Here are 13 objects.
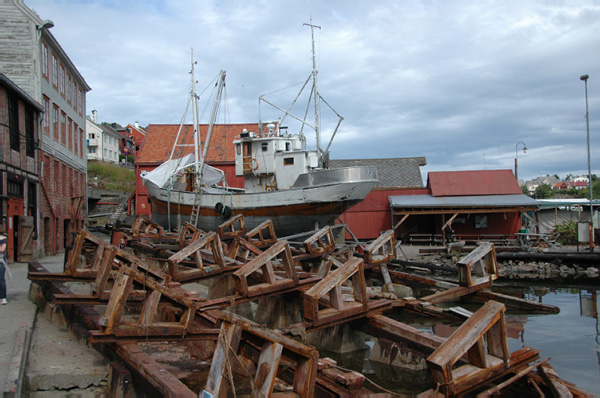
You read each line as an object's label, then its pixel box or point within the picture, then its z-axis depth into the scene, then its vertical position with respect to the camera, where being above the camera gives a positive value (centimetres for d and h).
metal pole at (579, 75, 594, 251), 2378 +381
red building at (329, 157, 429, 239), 3097 -3
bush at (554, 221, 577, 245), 2798 -216
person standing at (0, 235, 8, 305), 912 -132
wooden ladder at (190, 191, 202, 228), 2622 -9
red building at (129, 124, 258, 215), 3775 +482
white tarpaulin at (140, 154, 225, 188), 2939 +229
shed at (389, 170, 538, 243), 2848 -41
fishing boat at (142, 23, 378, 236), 2384 +110
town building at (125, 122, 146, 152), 8800 +1421
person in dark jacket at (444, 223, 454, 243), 2634 -183
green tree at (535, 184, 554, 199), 7997 +99
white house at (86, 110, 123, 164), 6488 +962
